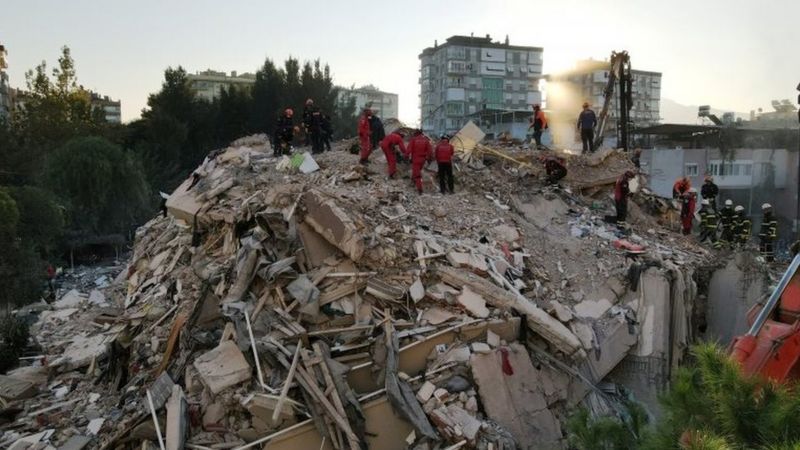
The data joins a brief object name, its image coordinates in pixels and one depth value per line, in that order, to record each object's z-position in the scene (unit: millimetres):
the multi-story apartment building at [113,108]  59594
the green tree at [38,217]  17859
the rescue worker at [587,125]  14055
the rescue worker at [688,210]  11461
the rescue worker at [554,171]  12000
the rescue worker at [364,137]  11438
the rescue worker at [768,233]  10109
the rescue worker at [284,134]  13391
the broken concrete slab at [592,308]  8211
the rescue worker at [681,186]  12293
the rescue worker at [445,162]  10602
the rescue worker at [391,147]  10953
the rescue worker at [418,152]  10445
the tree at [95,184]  22656
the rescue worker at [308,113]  13569
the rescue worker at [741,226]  10523
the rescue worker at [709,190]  12120
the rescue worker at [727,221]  10863
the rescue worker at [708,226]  11047
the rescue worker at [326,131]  13816
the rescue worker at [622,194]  10711
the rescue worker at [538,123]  14289
